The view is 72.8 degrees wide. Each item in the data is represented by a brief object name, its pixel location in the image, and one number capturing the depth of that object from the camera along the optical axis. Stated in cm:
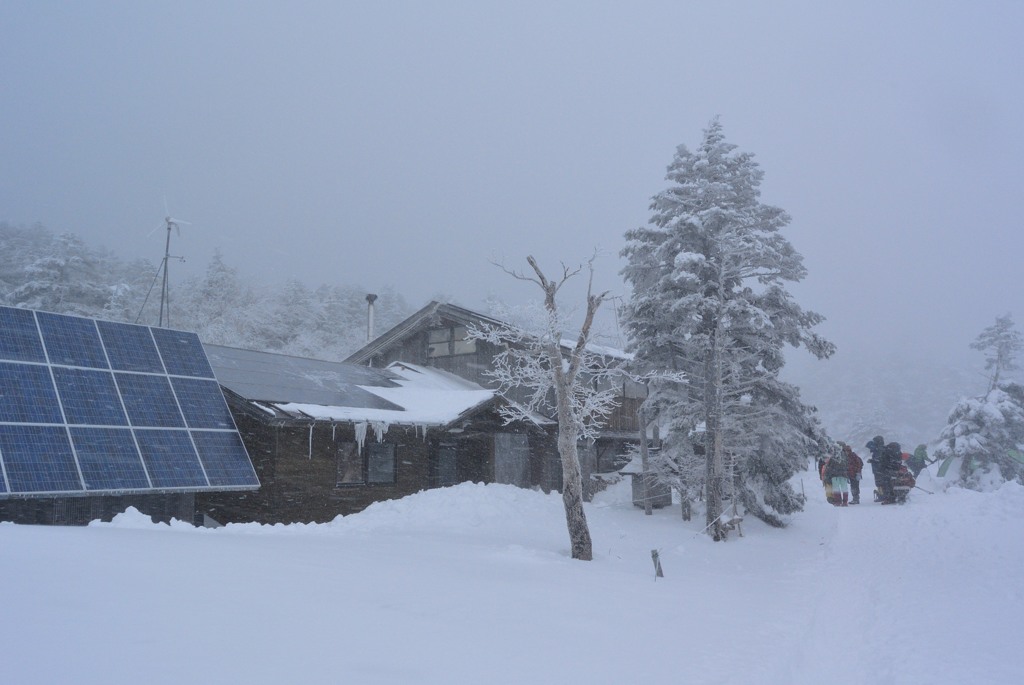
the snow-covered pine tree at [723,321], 1759
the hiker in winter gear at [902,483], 2295
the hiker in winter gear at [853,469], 2453
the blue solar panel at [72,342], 1348
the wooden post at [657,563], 1079
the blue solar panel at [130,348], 1442
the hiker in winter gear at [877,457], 2330
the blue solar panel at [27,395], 1176
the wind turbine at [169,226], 2172
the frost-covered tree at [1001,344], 3317
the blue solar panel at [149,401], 1355
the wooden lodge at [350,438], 1647
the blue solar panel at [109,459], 1182
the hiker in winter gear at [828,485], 2439
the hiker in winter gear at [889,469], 2292
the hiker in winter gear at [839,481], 2389
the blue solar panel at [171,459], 1280
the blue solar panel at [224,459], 1377
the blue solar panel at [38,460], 1093
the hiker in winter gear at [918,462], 3047
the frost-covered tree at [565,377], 1212
